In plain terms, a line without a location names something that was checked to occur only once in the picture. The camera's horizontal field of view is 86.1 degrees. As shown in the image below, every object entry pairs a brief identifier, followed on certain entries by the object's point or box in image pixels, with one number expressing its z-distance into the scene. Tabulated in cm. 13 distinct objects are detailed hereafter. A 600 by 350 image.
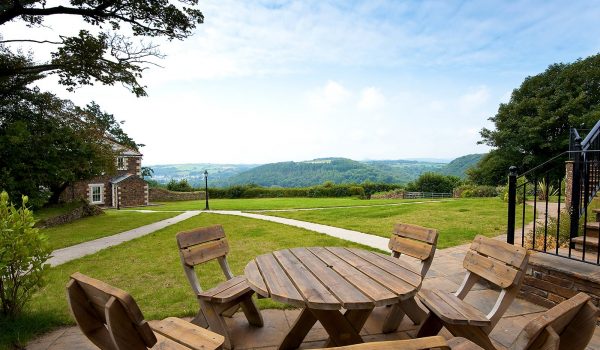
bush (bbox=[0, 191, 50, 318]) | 317
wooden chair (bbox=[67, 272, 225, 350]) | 151
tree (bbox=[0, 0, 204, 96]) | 1083
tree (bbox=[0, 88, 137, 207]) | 1187
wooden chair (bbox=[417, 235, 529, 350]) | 244
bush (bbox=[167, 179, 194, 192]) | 3788
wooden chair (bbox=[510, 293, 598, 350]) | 123
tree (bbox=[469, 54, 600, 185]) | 2561
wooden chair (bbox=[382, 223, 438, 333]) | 316
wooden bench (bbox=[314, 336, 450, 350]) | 136
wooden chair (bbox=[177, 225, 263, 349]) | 280
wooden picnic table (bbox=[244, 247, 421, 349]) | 207
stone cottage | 2862
